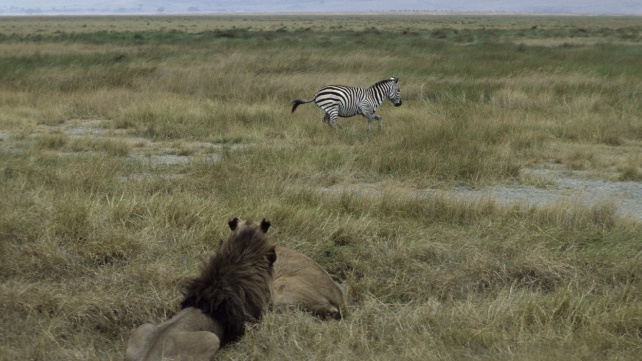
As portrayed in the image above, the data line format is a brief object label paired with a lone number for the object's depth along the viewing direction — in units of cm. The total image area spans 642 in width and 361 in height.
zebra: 2472
